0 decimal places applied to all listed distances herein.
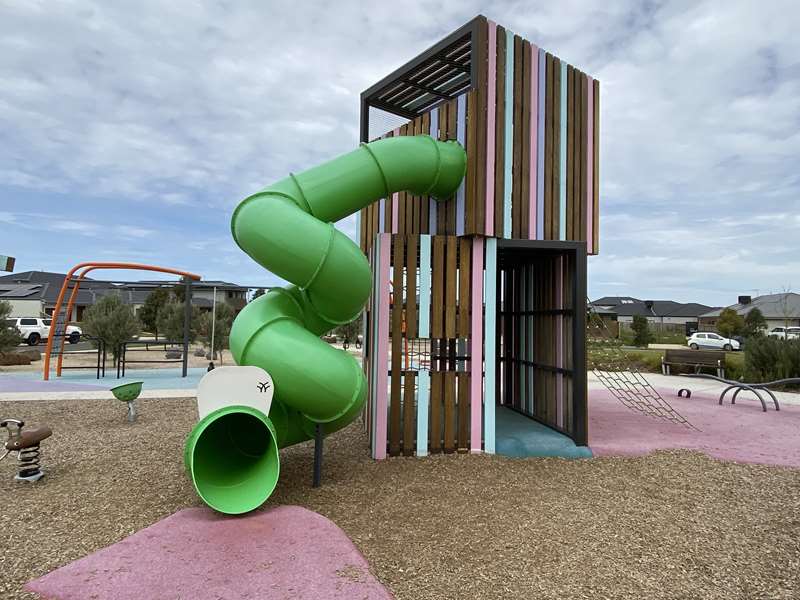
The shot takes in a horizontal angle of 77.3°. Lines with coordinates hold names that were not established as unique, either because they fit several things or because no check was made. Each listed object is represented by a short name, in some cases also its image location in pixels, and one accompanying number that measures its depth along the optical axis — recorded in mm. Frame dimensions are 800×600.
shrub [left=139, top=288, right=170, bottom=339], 33219
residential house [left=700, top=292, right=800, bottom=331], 53812
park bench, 16000
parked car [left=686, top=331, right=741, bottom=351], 32344
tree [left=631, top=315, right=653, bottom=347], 35762
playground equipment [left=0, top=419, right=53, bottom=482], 5402
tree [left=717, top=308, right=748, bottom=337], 41281
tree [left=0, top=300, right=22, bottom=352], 17656
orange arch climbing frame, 13523
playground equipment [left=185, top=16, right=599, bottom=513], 5004
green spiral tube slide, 4832
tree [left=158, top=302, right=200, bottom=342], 21922
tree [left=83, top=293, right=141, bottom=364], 16547
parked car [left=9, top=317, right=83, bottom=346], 28438
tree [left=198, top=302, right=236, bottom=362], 20969
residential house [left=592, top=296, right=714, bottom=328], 72812
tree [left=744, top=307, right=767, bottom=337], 38822
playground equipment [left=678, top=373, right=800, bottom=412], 10850
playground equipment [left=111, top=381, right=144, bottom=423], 8359
